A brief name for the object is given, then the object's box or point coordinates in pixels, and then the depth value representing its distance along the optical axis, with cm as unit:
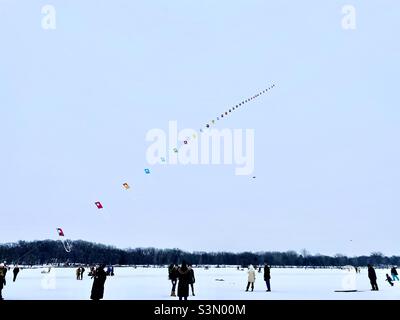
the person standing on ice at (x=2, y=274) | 1881
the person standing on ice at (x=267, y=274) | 2380
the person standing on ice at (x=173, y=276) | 2095
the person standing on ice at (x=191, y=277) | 1863
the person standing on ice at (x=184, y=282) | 1694
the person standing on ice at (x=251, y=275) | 2386
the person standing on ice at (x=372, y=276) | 2527
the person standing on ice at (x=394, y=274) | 3027
